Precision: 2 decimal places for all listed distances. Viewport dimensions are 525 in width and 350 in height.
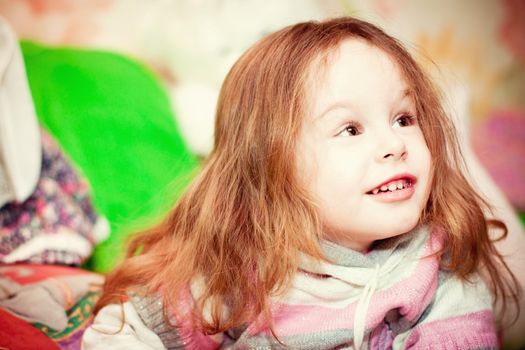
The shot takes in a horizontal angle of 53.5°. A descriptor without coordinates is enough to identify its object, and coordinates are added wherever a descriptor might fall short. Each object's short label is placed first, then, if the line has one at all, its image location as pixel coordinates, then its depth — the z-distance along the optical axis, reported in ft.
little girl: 2.61
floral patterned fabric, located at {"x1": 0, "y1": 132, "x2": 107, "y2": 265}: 3.38
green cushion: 3.90
